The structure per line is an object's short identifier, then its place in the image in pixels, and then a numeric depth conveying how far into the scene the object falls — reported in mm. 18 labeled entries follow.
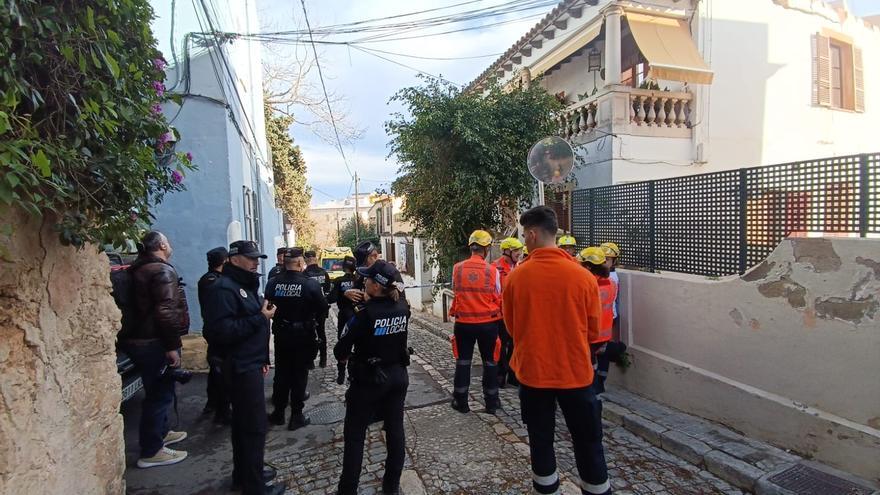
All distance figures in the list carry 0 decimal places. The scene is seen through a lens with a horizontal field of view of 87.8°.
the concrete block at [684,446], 3811
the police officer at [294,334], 4559
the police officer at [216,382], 4664
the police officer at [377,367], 3141
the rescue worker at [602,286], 4648
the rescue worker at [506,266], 5875
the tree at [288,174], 20722
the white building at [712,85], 8203
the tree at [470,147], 8375
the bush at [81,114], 1771
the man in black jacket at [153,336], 3744
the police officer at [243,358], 3215
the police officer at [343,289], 5797
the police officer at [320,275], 6459
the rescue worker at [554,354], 2891
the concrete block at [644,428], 4219
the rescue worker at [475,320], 4930
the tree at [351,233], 36394
